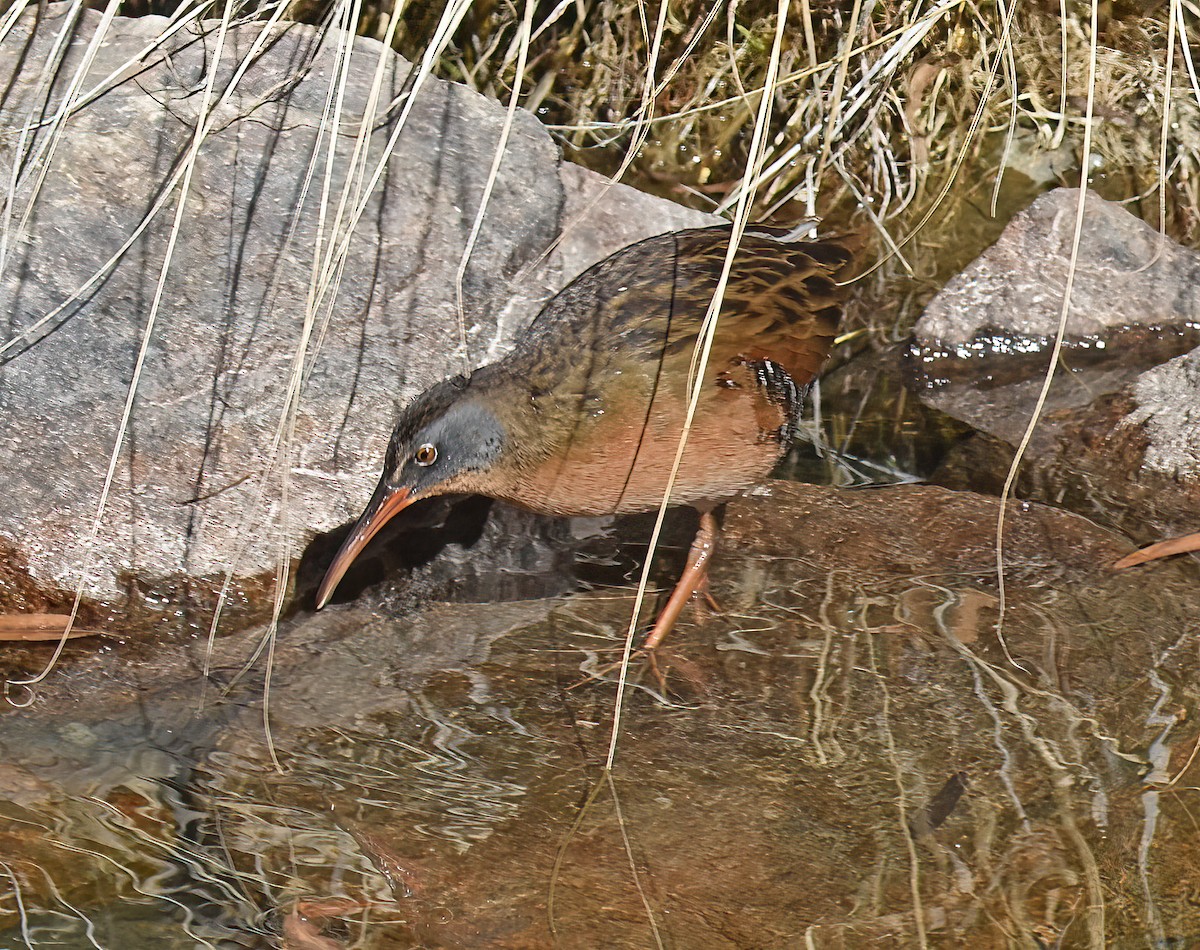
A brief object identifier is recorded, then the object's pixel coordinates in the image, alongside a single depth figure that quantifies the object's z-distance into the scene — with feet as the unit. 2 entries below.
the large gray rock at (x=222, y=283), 24.72
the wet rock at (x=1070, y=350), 29.32
